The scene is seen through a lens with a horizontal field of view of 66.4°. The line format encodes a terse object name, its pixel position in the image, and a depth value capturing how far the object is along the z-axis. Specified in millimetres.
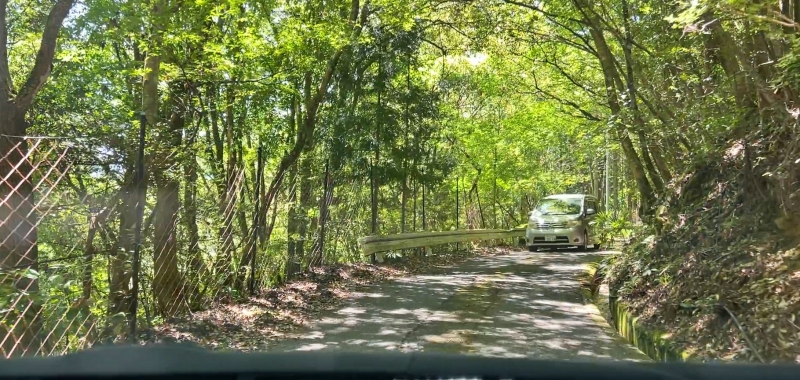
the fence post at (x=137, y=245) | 5626
